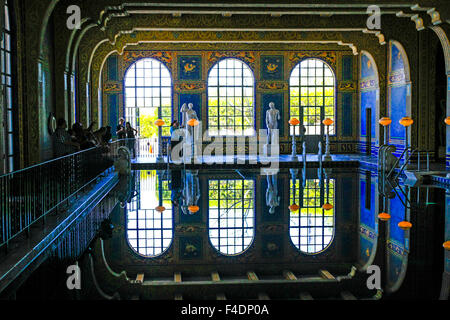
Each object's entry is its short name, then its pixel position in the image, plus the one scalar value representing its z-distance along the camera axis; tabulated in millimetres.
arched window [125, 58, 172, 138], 24891
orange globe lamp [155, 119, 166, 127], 20906
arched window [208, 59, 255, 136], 25172
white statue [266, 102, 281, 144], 24016
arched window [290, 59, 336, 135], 25484
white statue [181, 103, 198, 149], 22281
